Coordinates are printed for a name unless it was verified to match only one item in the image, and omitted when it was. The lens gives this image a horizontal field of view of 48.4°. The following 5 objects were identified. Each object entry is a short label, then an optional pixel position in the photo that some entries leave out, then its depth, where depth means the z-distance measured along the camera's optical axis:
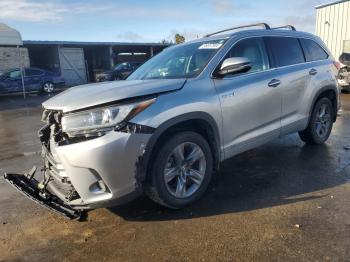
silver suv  3.50
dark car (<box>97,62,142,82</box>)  25.89
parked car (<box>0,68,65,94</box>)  21.86
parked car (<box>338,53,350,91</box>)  14.56
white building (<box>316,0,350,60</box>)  21.19
